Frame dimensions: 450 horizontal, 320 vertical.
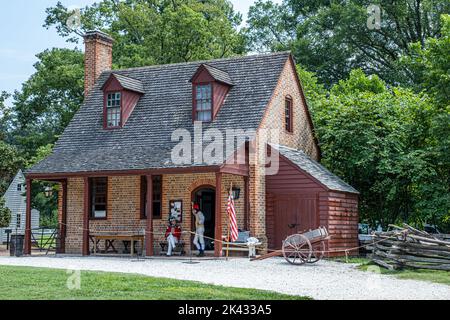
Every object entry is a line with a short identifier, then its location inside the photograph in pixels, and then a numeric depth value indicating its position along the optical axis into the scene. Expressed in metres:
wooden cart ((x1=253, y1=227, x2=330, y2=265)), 19.62
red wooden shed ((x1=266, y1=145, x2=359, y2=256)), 23.02
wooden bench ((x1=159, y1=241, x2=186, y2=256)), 23.77
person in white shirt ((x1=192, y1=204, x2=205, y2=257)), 22.36
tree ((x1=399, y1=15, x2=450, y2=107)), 23.77
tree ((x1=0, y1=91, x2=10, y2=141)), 37.44
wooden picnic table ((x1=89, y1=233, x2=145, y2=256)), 22.84
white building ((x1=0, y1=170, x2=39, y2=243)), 52.75
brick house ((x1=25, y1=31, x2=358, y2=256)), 23.20
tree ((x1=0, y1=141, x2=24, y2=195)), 34.44
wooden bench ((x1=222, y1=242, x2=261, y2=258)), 21.53
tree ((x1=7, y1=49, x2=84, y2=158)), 38.44
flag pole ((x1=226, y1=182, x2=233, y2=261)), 22.08
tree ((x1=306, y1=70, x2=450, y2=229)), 24.70
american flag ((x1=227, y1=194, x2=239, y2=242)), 21.92
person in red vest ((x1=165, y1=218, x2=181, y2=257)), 22.84
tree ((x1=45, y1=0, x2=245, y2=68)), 38.31
